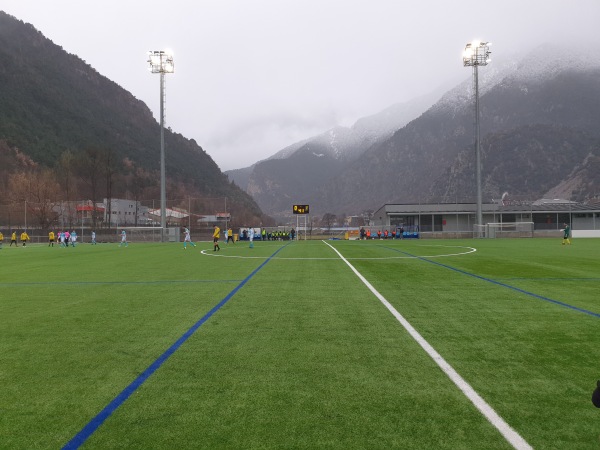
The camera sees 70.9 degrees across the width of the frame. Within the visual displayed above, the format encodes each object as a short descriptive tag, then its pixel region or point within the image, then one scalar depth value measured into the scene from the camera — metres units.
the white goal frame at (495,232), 46.22
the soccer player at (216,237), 26.23
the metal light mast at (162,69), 44.25
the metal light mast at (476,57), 45.88
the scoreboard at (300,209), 47.16
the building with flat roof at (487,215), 59.75
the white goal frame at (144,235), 47.14
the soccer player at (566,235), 30.54
